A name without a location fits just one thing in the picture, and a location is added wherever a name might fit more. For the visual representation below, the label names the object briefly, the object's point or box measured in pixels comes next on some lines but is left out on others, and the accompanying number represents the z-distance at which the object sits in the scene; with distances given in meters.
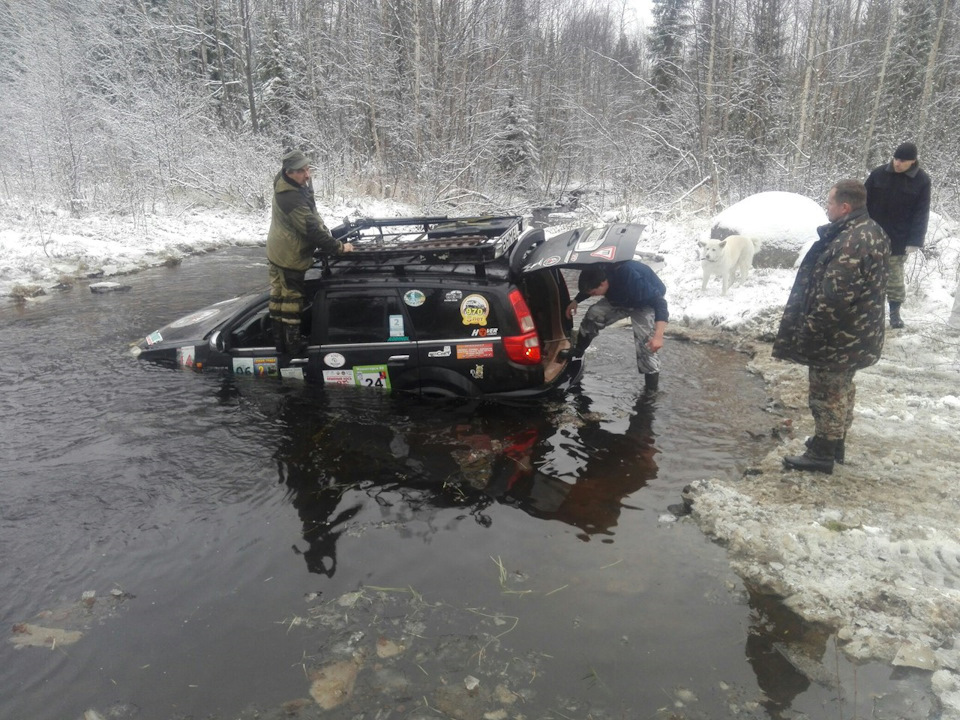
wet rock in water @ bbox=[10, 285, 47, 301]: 12.20
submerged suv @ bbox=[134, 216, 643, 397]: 5.64
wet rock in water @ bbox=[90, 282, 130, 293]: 12.72
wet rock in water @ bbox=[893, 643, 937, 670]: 3.08
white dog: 9.95
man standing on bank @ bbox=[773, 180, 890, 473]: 4.38
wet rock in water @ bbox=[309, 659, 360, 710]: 3.20
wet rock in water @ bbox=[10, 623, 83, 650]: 3.64
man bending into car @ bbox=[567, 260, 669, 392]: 6.41
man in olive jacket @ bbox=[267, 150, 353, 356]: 6.07
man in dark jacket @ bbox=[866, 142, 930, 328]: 6.96
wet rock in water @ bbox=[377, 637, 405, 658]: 3.48
